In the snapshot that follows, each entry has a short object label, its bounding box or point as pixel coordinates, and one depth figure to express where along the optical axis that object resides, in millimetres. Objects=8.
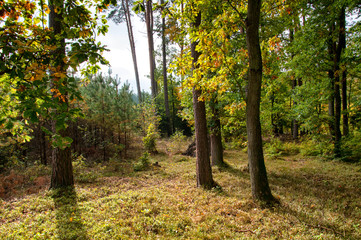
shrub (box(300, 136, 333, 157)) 8898
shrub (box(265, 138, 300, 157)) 10673
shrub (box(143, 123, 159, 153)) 12085
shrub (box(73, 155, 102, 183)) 6612
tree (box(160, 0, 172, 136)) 19672
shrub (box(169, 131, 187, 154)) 13345
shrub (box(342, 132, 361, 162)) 7775
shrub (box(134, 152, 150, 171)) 8465
